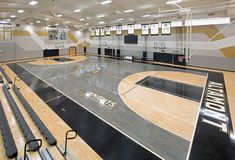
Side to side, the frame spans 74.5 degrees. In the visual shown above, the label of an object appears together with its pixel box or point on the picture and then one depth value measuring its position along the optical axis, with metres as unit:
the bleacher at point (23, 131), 2.81
